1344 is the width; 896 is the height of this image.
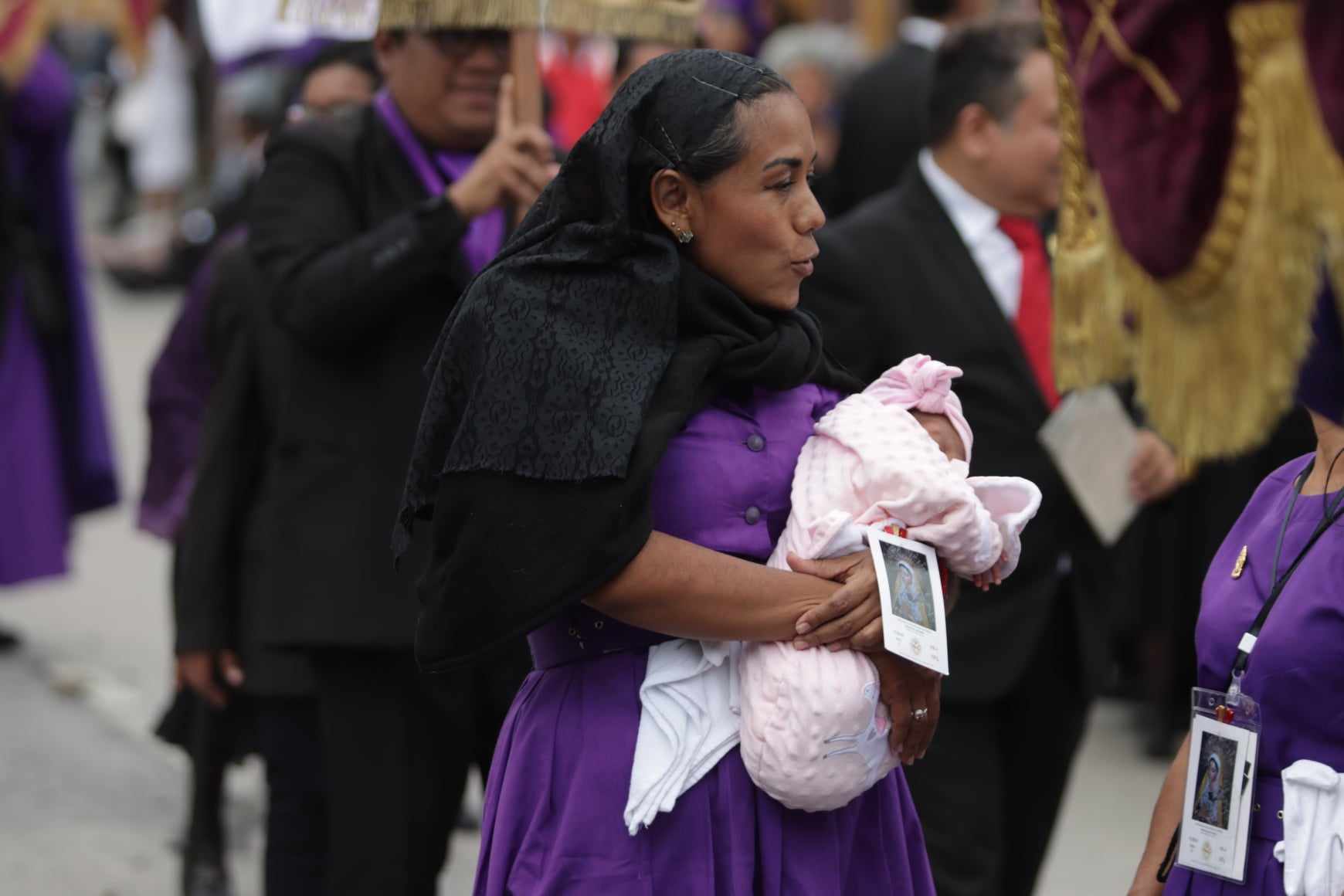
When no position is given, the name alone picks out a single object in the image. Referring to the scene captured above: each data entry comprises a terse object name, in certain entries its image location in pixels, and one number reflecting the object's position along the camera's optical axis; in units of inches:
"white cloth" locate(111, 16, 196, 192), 1225.4
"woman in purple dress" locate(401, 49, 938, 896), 207.9
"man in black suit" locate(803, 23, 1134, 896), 322.3
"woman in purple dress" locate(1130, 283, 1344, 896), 204.5
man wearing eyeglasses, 292.2
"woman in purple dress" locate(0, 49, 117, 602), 582.6
